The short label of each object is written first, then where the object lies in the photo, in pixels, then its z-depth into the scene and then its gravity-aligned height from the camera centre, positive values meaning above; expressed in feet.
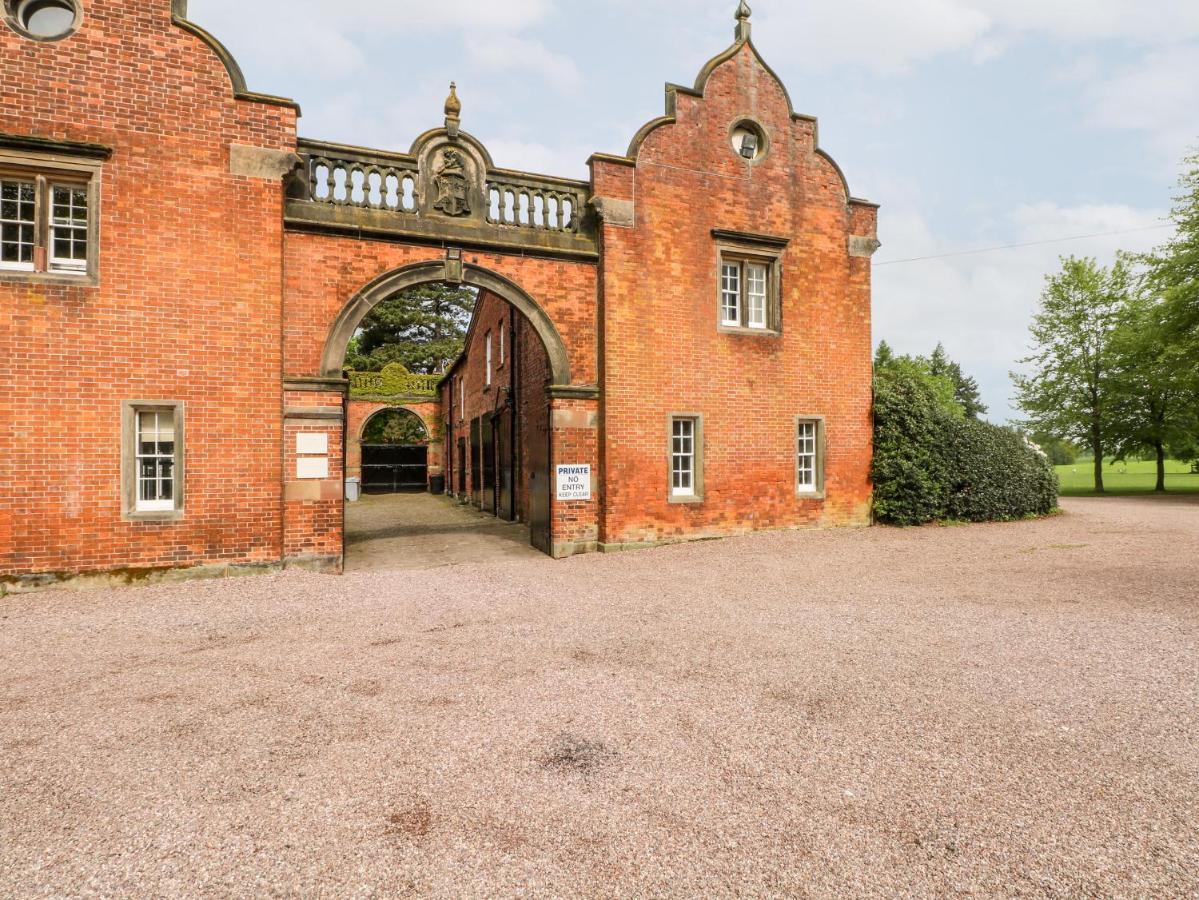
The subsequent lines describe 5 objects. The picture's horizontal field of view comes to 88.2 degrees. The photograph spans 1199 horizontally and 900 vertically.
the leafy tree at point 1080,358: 88.07 +14.14
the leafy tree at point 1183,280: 70.28 +20.95
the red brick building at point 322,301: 28.68 +8.81
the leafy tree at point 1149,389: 74.54 +8.38
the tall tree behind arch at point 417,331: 138.41 +30.42
